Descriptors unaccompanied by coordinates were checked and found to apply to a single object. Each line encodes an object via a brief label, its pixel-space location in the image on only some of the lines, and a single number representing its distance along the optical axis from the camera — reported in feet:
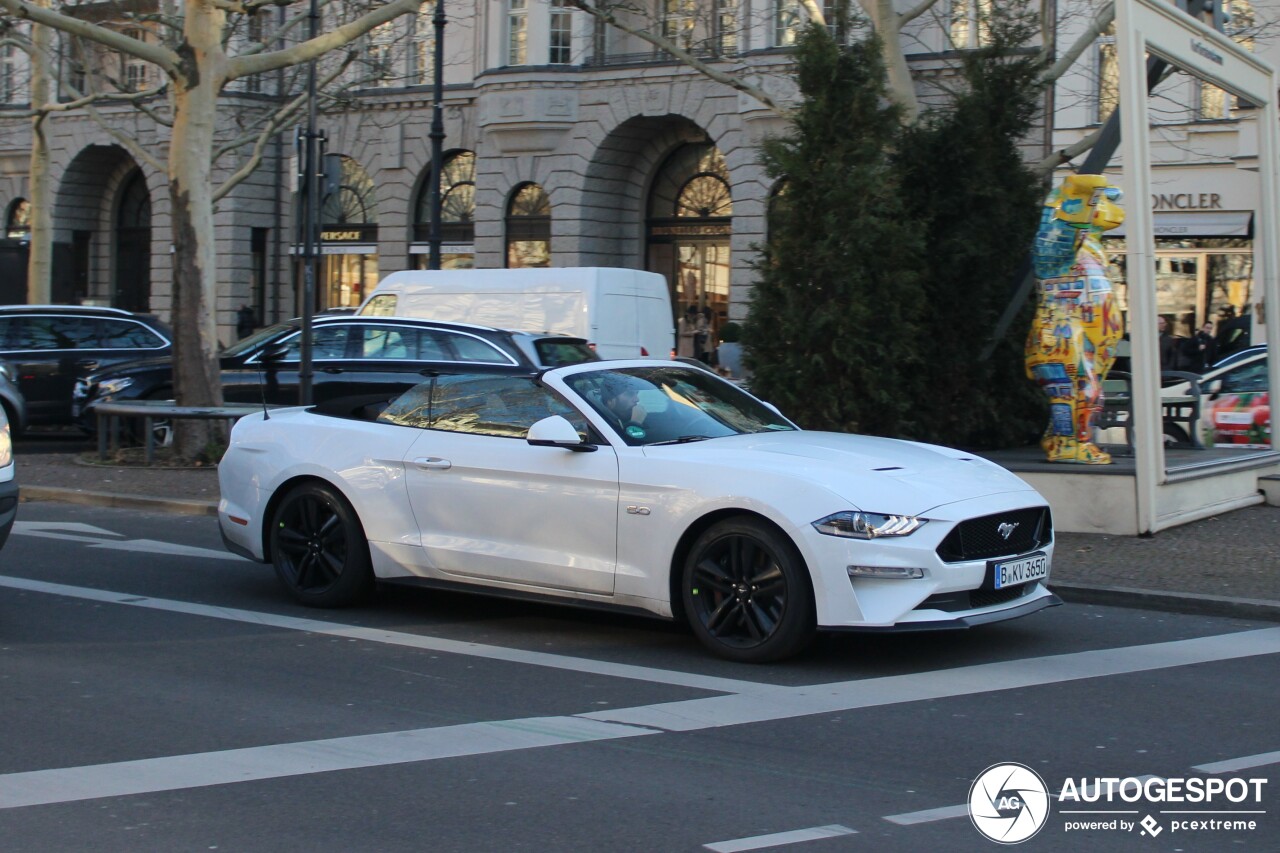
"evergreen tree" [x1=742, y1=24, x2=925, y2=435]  41.55
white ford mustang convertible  22.90
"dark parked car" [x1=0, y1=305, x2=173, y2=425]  63.77
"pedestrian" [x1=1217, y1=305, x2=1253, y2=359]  89.20
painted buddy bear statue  38.65
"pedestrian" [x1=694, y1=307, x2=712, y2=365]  112.27
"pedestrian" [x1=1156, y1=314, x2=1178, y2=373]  81.35
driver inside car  25.93
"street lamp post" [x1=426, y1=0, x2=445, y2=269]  82.17
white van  66.95
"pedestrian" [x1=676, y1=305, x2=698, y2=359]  115.14
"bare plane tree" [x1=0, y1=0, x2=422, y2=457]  53.62
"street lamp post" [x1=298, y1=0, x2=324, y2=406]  52.60
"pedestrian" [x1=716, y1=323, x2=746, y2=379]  64.39
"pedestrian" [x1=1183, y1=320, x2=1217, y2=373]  86.22
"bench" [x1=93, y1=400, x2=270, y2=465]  51.67
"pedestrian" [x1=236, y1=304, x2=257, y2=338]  128.67
